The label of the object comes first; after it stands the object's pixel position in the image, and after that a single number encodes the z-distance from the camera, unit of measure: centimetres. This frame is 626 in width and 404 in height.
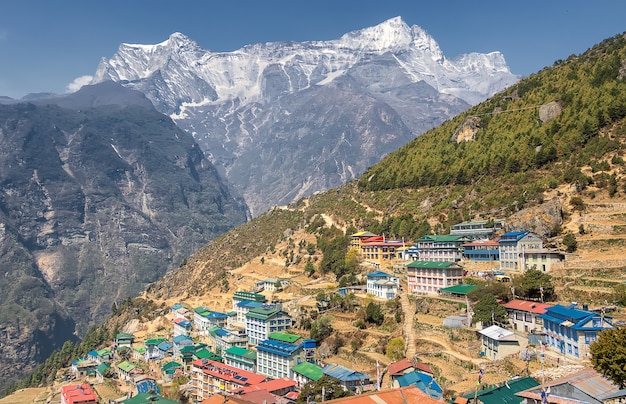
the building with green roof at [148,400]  6091
